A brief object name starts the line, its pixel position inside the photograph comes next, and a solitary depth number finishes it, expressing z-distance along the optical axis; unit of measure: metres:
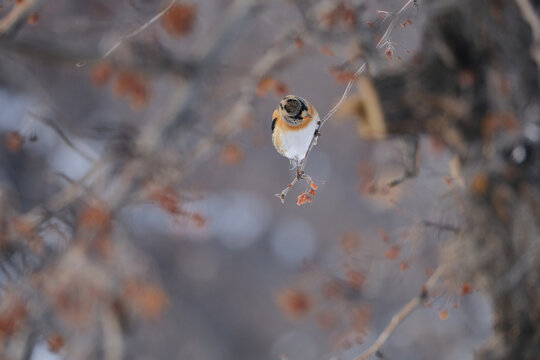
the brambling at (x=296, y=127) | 10.43
